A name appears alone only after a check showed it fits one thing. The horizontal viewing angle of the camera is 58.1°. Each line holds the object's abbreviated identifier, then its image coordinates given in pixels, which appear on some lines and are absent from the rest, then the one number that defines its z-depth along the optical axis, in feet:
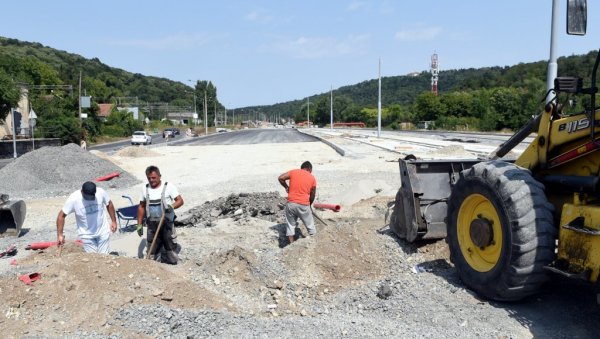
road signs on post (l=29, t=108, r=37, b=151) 105.29
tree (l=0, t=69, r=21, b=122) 130.31
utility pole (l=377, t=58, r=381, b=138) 138.38
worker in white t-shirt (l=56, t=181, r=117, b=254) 22.47
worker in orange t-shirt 26.27
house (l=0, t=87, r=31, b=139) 159.44
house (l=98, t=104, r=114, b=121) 258.69
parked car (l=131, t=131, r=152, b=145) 162.71
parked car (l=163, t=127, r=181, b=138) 203.97
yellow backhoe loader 14.53
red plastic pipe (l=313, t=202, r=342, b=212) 36.14
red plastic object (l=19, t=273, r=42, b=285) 17.48
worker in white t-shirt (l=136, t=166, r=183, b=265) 23.48
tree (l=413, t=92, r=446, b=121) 322.75
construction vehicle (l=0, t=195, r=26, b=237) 32.96
